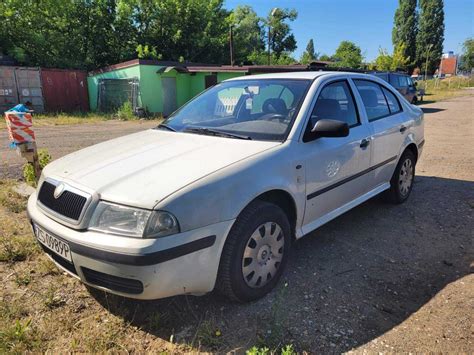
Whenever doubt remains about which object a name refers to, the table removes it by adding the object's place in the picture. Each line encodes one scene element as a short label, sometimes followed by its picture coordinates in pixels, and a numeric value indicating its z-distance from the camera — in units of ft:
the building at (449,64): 293.84
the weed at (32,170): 17.21
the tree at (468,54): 231.38
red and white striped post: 15.89
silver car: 7.11
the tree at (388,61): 132.89
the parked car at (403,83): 59.00
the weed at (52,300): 8.89
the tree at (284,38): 186.51
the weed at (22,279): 9.78
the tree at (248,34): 101.30
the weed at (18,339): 7.34
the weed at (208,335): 7.59
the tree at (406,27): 188.03
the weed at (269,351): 6.58
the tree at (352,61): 122.07
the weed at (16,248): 10.98
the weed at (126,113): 61.11
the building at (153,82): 64.28
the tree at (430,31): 187.32
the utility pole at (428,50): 179.26
